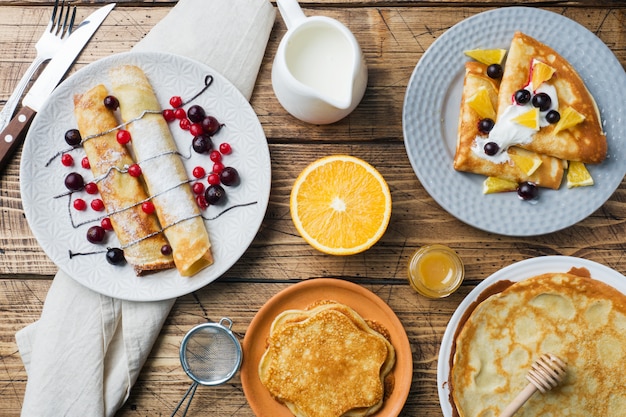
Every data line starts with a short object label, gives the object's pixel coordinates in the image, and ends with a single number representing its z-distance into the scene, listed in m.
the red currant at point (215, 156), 0.71
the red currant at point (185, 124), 0.72
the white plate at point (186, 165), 0.70
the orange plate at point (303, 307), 0.70
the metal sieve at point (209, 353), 0.71
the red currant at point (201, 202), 0.71
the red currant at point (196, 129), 0.71
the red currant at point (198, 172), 0.71
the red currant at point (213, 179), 0.71
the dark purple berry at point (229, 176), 0.70
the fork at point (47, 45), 0.72
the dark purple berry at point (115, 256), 0.70
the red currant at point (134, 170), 0.70
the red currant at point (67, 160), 0.71
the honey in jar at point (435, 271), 0.71
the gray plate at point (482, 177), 0.70
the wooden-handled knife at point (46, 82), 0.72
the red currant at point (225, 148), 0.71
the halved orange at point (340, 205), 0.68
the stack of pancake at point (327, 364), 0.70
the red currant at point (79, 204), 0.71
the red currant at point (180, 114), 0.72
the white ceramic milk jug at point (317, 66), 0.66
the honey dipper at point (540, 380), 0.67
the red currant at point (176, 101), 0.72
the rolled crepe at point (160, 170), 0.70
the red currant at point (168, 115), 0.72
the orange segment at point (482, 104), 0.70
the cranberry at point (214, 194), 0.70
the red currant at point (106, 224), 0.71
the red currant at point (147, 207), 0.71
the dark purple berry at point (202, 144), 0.71
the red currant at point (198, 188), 0.71
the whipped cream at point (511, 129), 0.69
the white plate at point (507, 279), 0.70
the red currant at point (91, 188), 0.71
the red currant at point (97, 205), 0.71
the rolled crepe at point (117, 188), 0.70
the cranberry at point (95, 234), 0.70
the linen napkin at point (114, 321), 0.71
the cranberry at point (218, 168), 0.71
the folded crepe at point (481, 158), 0.70
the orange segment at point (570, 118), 0.69
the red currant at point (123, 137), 0.71
